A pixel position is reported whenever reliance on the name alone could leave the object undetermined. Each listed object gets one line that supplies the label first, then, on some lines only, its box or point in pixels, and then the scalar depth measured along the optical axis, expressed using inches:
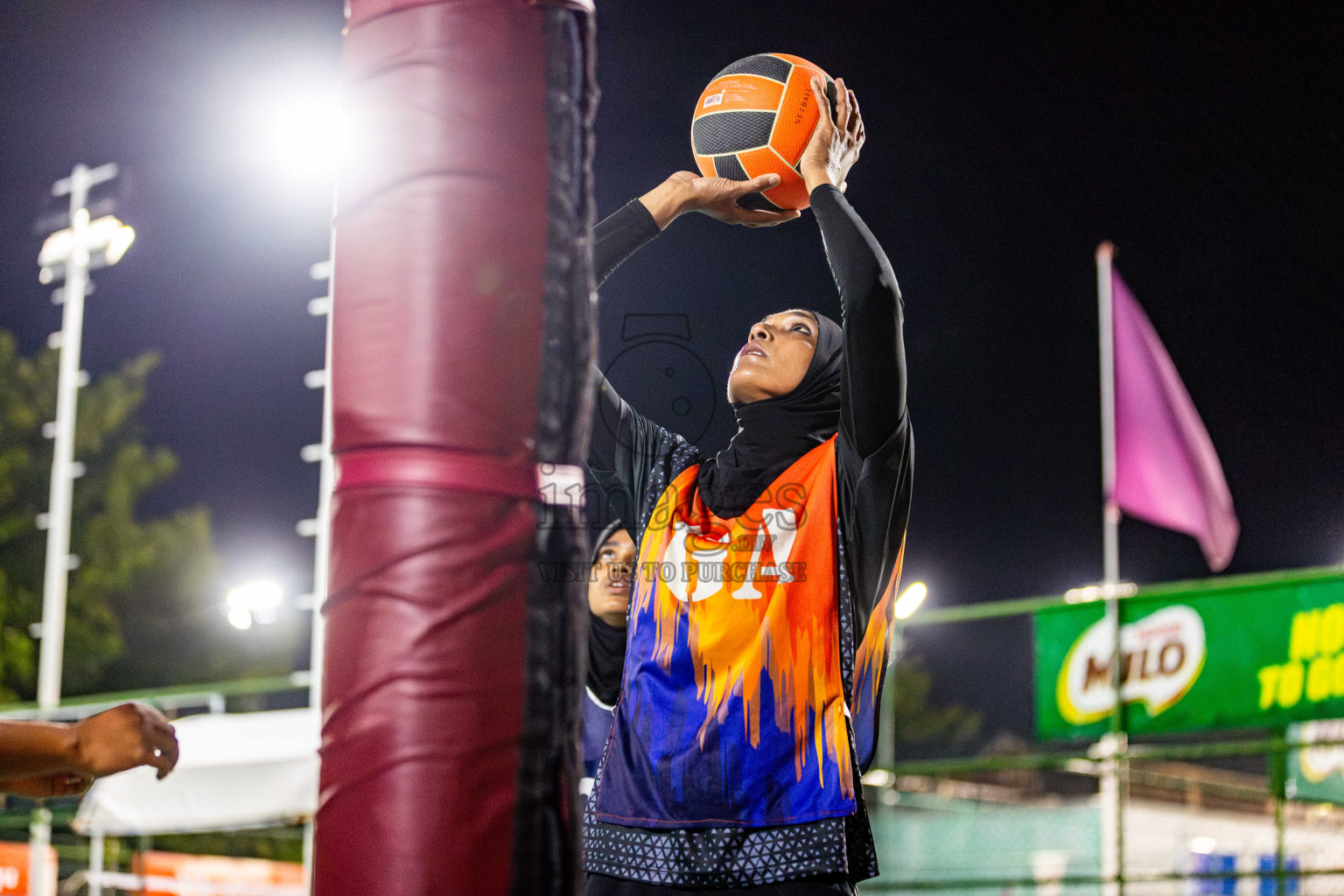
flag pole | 383.9
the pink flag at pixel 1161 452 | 392.5
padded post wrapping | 53.6
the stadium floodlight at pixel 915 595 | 350.6
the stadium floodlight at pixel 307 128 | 431.2
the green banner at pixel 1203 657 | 241.1
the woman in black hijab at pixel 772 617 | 99.6
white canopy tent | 328.2
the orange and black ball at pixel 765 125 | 119.2
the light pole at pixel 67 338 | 476.1
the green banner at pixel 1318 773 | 250.8
